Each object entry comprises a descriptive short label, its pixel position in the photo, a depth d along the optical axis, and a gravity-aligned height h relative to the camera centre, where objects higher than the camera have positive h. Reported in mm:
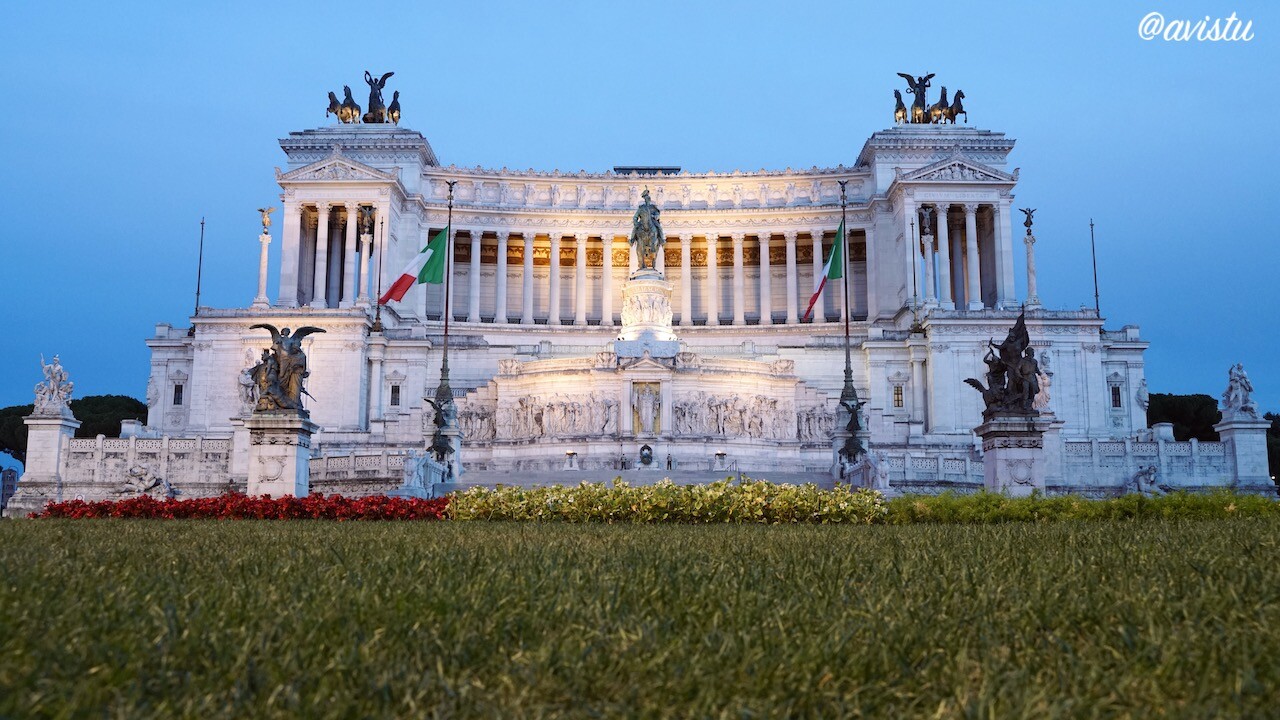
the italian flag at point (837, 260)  53594 +10713
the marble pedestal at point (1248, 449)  43000 +751
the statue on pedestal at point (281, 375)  29391 +2439
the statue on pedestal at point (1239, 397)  43844 +2986
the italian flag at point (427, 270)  56594 +10538
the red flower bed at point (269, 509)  22844 -1077
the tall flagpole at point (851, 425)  39781 +1558
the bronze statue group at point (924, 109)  84312 +29027
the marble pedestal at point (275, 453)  29297 +236
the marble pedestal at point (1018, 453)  28953 +366
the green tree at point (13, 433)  83000 +2146
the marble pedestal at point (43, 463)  39906 -116
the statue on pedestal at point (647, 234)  55750 +12362
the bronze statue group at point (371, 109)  85125 +28960
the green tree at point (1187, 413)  87938 +4618
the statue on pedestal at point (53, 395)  40897 +2564
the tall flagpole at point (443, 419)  40541 +1698
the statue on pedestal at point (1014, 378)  28859 +2457
